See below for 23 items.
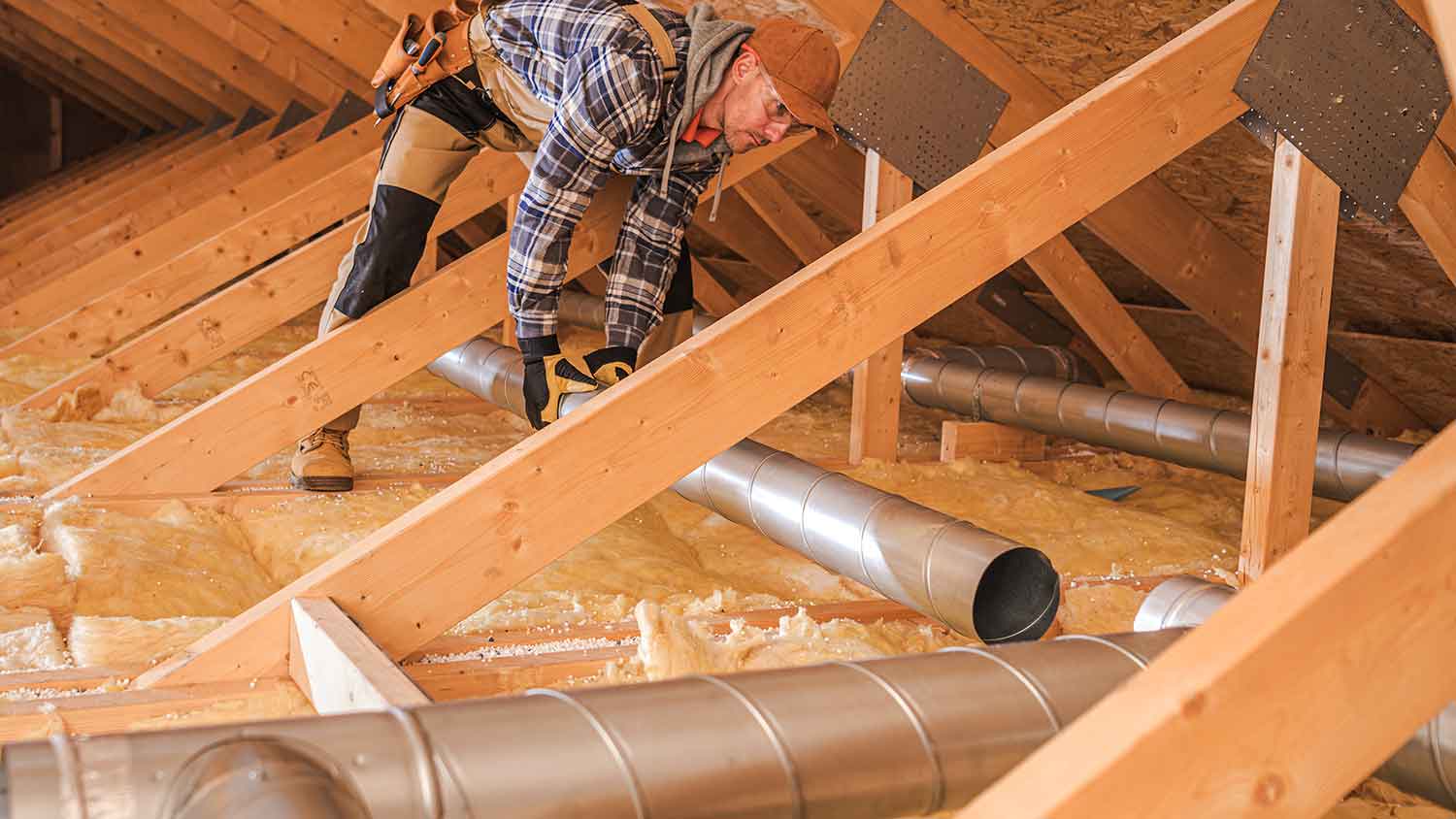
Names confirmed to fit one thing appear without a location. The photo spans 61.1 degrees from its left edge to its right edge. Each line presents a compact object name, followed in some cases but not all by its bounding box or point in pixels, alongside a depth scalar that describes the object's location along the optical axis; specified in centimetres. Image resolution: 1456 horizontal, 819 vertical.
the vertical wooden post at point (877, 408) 324
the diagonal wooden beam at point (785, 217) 462
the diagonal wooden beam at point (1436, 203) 238
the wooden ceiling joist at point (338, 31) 483
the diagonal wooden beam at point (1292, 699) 81
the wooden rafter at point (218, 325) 355
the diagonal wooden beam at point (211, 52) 634
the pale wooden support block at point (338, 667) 136
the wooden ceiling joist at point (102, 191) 686
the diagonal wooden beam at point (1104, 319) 363
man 215
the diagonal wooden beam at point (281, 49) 584
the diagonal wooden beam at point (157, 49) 672
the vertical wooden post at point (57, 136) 1216
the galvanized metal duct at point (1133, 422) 297
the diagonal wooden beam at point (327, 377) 261
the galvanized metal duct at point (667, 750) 91
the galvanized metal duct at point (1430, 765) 141
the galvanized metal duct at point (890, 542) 192
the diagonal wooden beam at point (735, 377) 165
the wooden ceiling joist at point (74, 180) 846
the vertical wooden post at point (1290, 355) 228
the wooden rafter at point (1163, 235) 297
